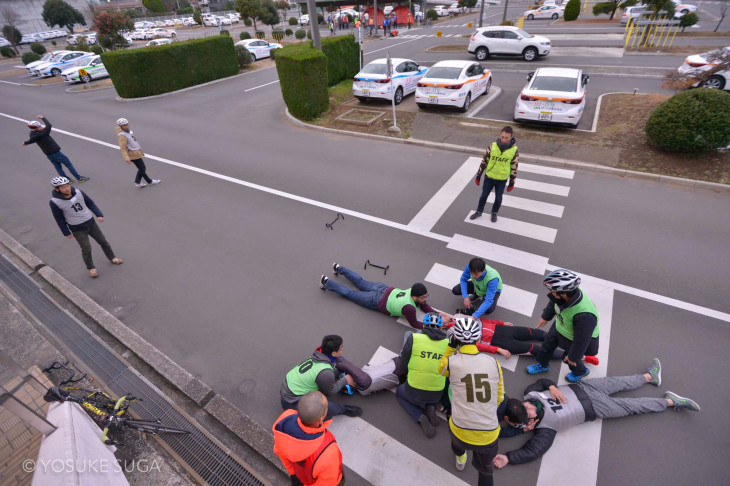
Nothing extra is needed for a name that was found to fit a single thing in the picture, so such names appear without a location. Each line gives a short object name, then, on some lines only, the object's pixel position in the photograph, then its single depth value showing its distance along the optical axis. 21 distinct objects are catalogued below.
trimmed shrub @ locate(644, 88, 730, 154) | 8.54
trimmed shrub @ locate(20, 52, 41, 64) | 30.68
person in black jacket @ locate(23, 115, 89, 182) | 9.41
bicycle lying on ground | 3.61
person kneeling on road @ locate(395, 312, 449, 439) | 3.82
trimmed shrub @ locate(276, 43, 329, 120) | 13.26
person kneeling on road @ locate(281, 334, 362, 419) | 3.89
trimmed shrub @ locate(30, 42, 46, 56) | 34.38
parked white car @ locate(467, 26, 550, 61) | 20.77
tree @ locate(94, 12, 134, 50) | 23.56
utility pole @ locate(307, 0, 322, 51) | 15.55
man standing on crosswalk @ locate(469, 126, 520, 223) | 6.84
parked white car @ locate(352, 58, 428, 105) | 14.34
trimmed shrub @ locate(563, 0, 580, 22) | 35.81
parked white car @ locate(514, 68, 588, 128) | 10.79
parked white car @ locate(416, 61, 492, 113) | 12.88
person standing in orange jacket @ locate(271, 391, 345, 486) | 2.94
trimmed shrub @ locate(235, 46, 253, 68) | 23.77
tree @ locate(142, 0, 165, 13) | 71.06
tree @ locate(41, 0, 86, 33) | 54.38
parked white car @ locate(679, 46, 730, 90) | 12.83
